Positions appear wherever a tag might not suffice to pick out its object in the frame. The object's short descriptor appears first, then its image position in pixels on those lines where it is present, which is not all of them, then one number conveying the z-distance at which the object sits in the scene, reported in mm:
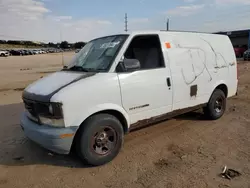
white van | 3330
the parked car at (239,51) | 34125
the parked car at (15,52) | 65438
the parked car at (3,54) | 57225
